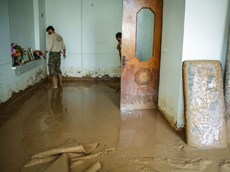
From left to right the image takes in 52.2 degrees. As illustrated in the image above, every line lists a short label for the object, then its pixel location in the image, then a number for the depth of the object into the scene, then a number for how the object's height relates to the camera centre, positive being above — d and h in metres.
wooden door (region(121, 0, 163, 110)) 3.97 -0.22
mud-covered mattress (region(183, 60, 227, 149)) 2.86 -0.67
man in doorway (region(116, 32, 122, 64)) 5.59 +0.29
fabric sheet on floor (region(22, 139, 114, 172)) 2.20 -1.13
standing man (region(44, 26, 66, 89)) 5.73 -0.11
